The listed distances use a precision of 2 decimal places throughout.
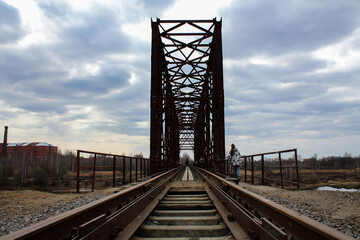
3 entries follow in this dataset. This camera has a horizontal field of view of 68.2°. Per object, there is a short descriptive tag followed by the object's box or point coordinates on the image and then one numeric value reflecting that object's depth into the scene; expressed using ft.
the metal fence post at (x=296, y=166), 24.55
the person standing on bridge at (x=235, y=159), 33.04
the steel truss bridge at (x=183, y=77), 48.88
